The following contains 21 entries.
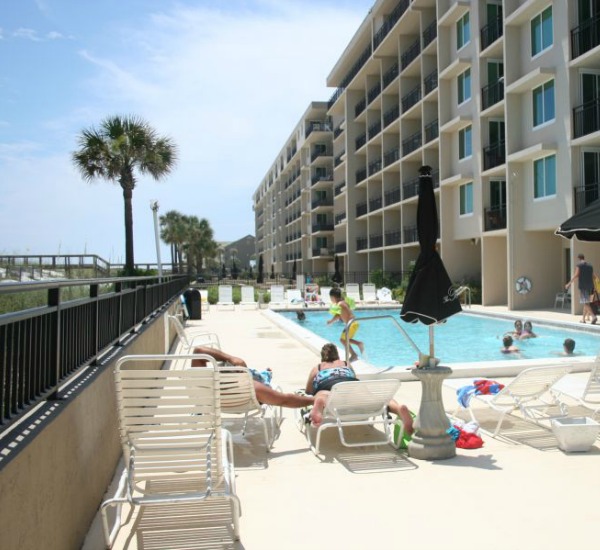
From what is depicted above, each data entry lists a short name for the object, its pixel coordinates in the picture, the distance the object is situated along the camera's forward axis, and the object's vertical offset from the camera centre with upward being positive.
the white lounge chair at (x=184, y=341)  10.63 -1.18
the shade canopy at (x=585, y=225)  6.39 +0.39
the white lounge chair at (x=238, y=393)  5.80 -1.13
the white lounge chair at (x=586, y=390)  6.39 -1.43
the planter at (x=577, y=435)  5.55 -1.51
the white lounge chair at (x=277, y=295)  30.64 -1.23
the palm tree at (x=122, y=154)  30.16 +5.73
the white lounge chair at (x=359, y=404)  5.62 -1.24
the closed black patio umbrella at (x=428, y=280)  5.83 -0.13
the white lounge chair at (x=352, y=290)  31.83 -1.11
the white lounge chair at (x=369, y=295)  28.84 -1.26
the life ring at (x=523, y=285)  23.64 -0.78
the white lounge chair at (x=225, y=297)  29.34 -1.21
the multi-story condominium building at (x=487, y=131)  20.50 +5.77
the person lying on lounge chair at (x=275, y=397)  6.15 -1.25
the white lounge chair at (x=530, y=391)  6.09 -1.25
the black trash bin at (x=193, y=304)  22.09 -1.11
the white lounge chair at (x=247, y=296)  30.69 -1.24
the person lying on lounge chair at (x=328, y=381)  5.86 -1.14
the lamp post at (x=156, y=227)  22.23 +1.70
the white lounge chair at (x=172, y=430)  3.89 -0.98
